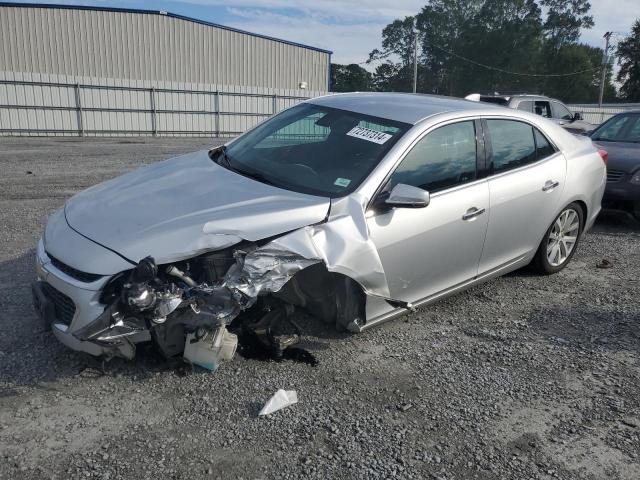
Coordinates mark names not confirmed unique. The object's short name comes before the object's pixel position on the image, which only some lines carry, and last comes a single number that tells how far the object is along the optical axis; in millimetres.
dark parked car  7215
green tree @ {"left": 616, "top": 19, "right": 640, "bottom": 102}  62531
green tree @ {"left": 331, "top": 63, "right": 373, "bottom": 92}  69688
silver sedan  3072
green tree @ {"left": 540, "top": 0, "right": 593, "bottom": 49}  70312
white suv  13211
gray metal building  20219
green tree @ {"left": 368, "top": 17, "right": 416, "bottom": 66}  81625
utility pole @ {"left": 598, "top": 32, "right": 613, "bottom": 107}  39525
